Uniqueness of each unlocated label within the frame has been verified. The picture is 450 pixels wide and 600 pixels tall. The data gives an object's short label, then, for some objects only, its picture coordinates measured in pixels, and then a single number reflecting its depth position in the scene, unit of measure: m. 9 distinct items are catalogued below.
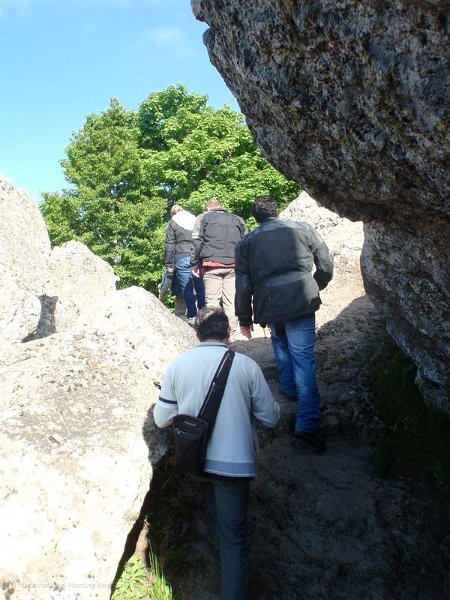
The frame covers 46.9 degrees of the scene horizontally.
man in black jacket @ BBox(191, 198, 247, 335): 8.03
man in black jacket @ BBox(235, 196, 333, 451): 4.98
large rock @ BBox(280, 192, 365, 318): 8.81
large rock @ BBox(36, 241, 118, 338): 7.88
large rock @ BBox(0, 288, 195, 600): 3.45
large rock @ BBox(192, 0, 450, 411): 2.55
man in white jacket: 3.58
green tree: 24.05
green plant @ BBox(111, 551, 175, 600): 4.05
